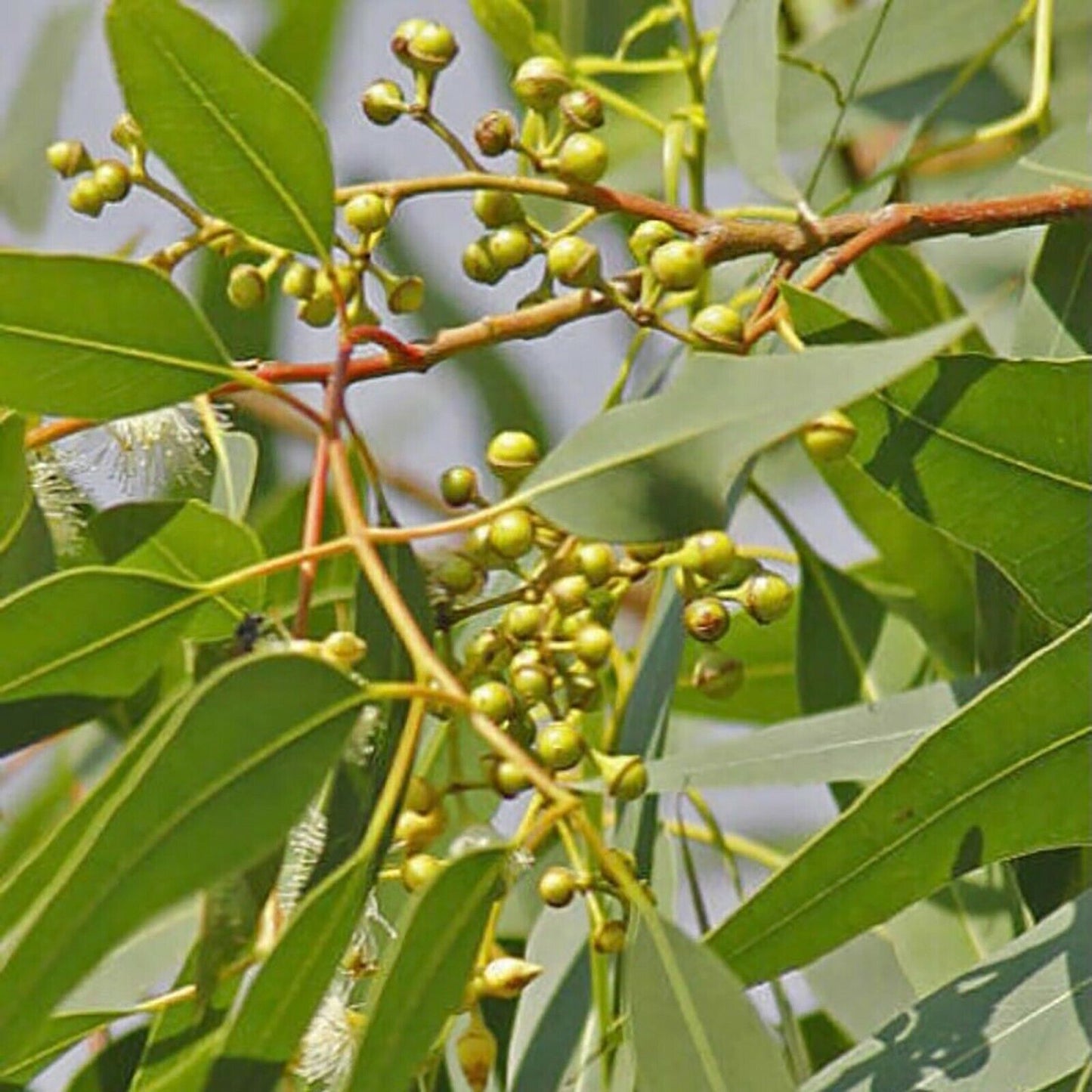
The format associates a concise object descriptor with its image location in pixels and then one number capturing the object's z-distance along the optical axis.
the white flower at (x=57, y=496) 2.20
